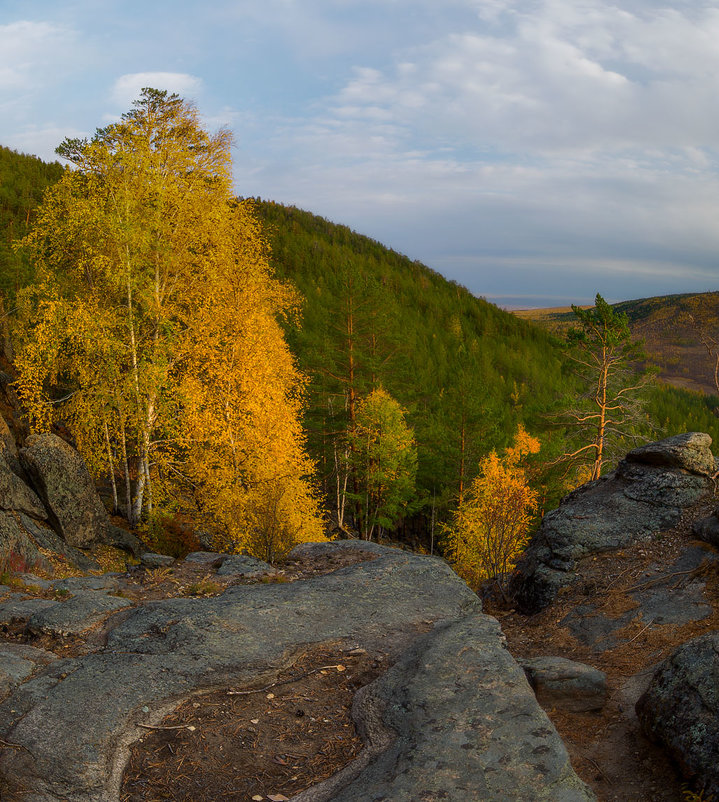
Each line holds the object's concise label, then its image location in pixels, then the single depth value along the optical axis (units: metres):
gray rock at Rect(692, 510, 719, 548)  8.83
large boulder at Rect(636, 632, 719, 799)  4.13
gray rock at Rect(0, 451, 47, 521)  13.88
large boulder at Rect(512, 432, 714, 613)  9.84
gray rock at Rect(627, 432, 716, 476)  10.57
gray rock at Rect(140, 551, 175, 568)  11.80
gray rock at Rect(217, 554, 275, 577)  10.44
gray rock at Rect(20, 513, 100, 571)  13.98
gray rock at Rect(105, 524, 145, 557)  17.38
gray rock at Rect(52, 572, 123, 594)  9.66
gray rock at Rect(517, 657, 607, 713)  5.54
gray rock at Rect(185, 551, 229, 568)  11.34
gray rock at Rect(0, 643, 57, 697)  5.48
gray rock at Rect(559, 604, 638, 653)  7.46
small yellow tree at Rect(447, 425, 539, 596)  30.45
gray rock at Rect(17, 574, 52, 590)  9.83
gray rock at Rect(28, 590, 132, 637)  7.07
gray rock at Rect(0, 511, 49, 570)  11.92
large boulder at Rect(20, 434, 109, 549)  15.86
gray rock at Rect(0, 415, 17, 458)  15.20
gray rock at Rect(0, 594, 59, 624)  7.46
